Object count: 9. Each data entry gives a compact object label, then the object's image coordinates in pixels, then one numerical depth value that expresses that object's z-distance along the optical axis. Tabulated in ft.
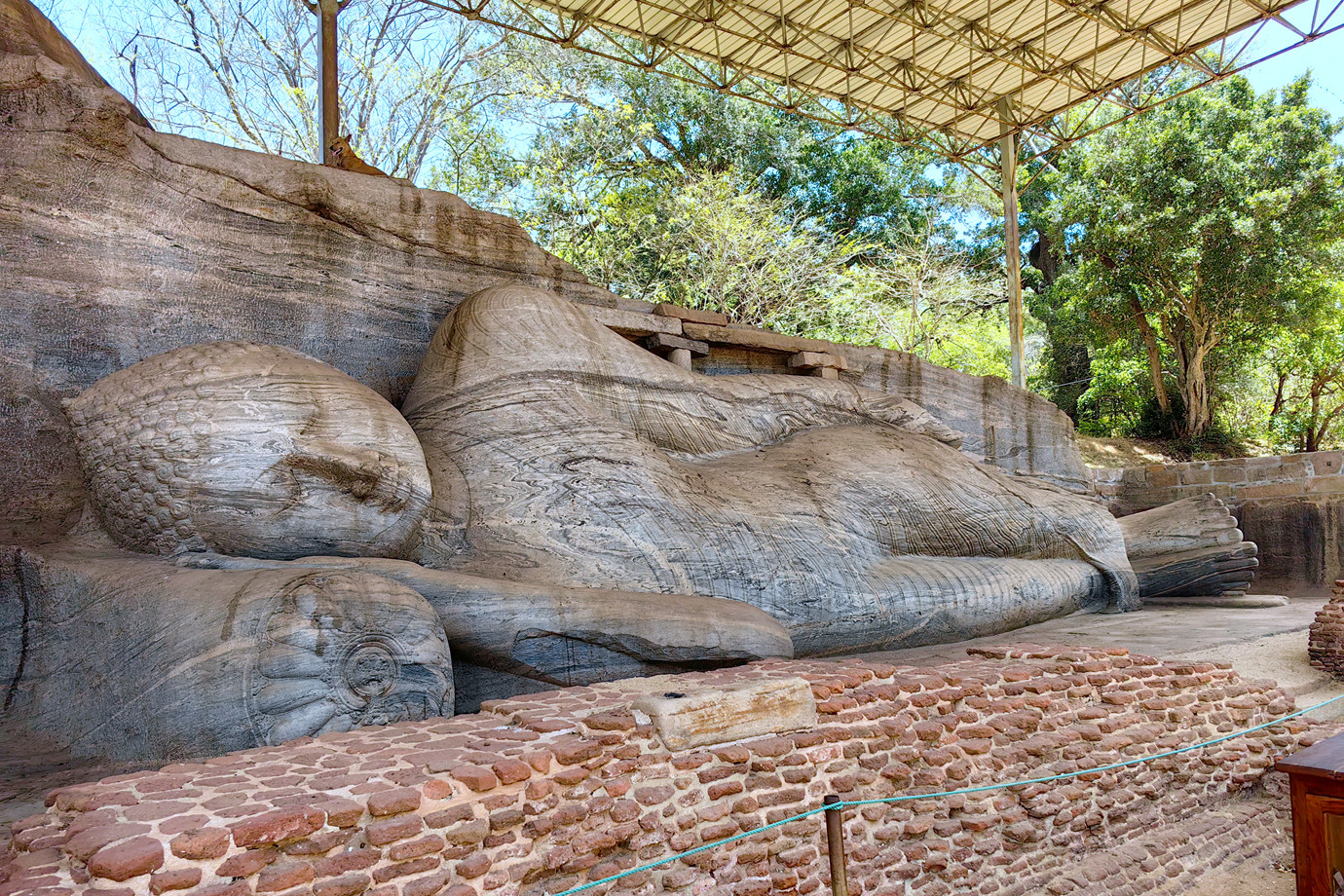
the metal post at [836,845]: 7.53
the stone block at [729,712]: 9.55
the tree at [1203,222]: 44.27
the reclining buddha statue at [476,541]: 10.57
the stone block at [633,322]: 20.80
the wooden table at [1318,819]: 10.32
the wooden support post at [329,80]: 29.78
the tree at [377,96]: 50.60
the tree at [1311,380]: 45.80
